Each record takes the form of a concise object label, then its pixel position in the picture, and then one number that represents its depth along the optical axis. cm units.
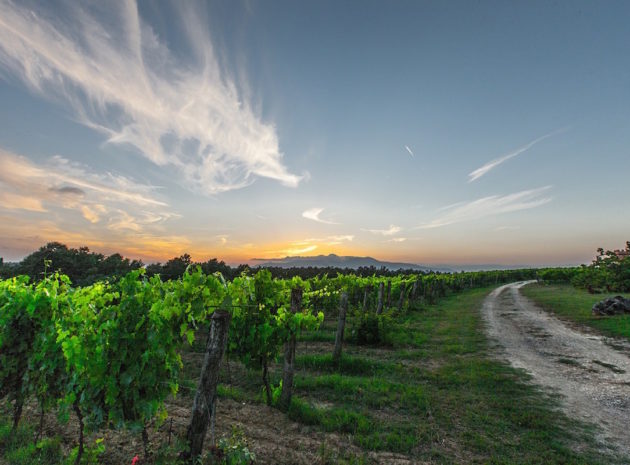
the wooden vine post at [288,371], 659
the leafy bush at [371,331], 1300
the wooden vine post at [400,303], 2065
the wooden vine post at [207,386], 404
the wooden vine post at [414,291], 2558
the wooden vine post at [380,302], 1691
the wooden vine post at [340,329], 1017
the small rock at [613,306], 1733
